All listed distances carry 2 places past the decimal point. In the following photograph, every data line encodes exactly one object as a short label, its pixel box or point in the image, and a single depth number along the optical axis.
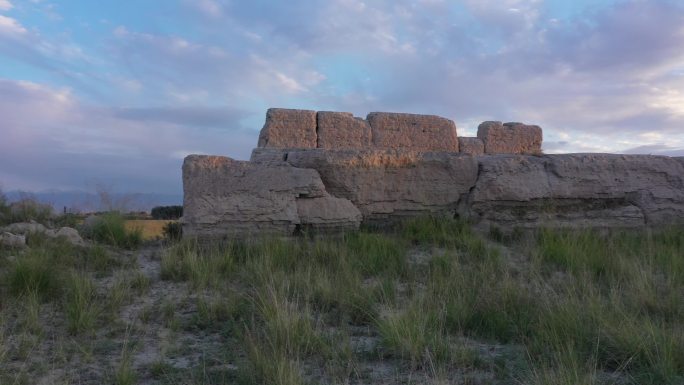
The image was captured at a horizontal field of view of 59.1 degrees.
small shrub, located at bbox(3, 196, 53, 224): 8.73
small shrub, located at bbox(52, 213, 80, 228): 8.62
